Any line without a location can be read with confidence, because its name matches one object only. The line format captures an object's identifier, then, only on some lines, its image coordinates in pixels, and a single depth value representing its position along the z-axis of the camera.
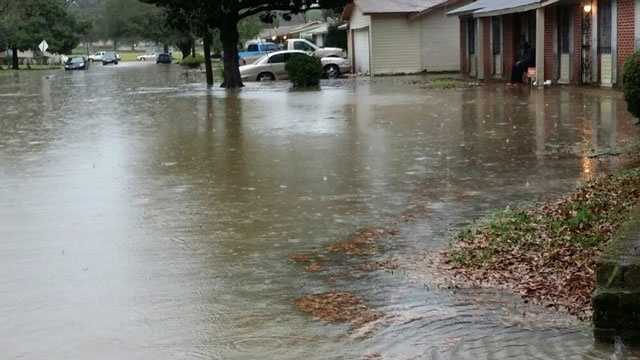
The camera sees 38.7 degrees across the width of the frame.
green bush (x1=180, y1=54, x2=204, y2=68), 66.44
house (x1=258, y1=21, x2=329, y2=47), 66.75
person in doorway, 29.75
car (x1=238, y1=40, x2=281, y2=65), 58.03
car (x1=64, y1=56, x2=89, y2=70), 72.69
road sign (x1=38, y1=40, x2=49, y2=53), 82.38
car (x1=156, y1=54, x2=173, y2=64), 91.83
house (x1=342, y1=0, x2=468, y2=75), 42.12
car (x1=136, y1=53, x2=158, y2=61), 119.82
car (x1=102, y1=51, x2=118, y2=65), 94.81
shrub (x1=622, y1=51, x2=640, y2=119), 13.86
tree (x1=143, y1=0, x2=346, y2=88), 34.78
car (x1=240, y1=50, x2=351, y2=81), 39.97
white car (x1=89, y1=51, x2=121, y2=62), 106.56
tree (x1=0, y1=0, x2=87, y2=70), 74.59
